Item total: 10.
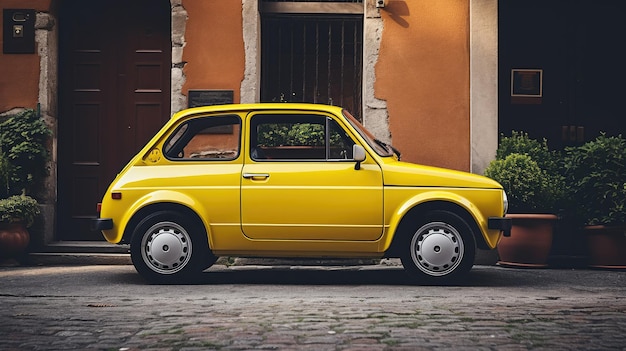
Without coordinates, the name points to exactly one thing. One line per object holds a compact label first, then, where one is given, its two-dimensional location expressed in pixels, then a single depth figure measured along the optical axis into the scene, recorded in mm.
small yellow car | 8102
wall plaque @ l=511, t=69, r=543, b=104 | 11617
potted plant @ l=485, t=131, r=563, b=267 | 9977
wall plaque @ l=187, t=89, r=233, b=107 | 11109
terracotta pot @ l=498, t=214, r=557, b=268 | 9930
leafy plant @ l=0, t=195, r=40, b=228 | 10273
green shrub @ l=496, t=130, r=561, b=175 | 10562
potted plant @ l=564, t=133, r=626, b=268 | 9961
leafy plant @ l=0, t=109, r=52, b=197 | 10883
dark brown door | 11625
